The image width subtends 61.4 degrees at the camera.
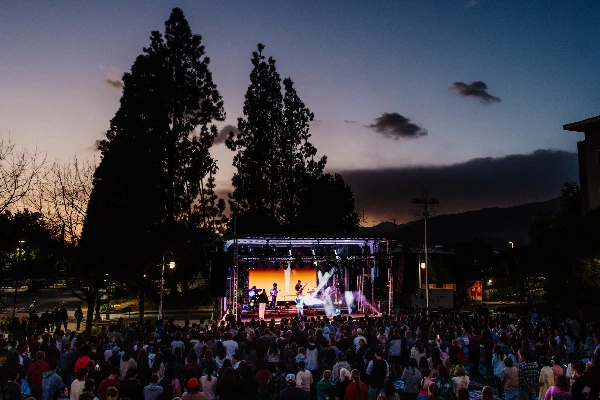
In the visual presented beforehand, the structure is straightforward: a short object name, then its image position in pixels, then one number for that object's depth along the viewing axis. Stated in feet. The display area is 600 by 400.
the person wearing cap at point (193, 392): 23.86
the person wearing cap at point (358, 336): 39.96
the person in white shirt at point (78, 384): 26.05
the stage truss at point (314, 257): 86.07
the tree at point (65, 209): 80.64
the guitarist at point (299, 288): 93.66
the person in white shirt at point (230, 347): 38.29
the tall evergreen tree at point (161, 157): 90.48
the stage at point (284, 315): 86.89
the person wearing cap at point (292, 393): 23.76
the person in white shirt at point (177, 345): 38.02
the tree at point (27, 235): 76.69
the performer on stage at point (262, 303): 86.02
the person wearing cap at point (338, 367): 31.58
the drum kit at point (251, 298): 91.91
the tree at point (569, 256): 80.94
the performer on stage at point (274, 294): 94.42
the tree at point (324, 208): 160.45
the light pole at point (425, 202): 79.03
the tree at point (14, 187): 66.08
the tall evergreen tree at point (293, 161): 151.53
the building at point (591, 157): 115.14
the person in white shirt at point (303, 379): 29.76
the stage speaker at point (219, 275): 83.30
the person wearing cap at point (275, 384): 28.25
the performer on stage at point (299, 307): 87.61
